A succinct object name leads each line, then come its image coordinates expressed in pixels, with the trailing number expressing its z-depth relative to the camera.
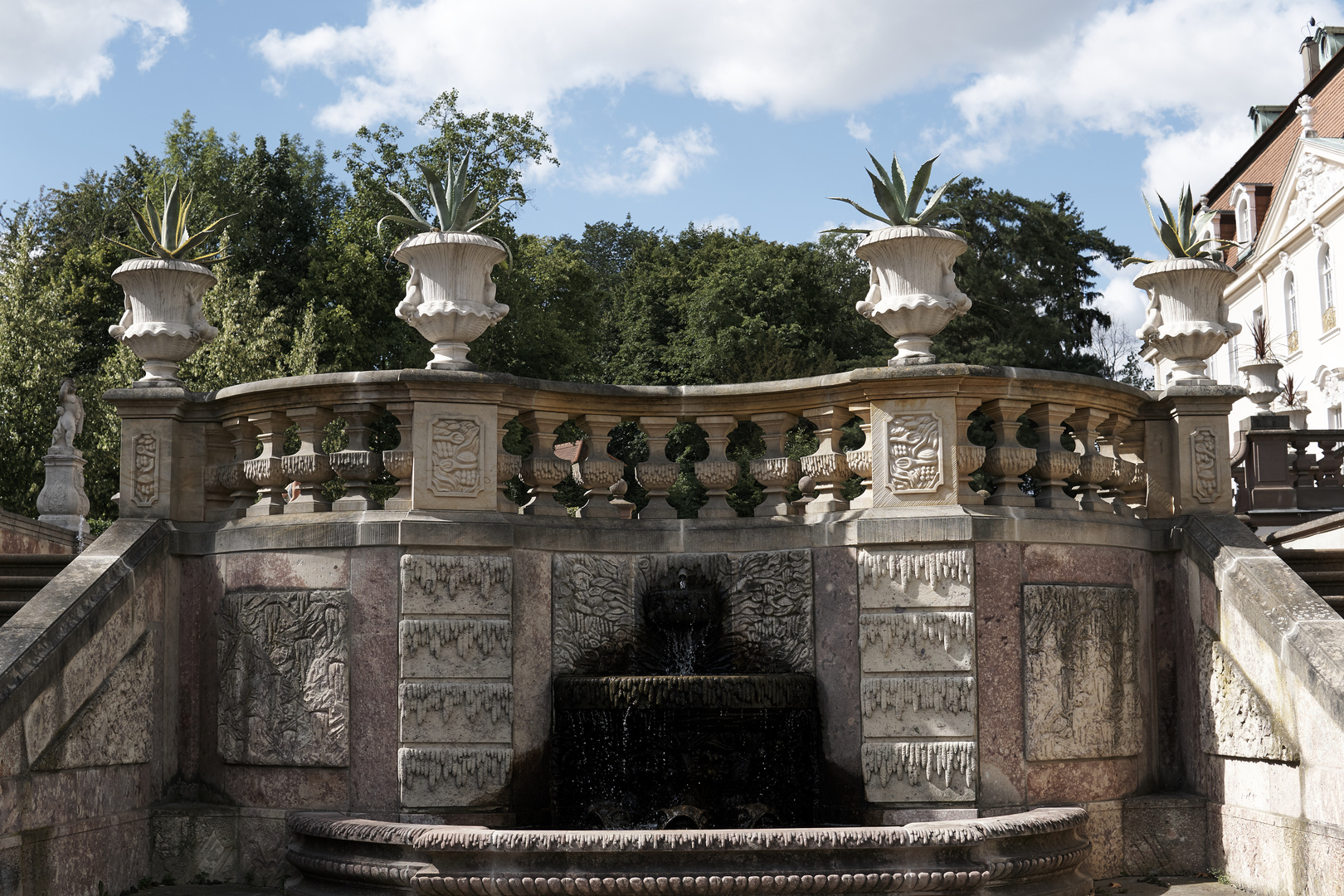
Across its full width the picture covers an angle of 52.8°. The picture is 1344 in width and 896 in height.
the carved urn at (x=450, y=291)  8.57
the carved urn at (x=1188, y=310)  9.34
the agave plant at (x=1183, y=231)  9.48
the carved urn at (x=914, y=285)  8.66
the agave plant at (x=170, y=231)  9.21
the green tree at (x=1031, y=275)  47.59
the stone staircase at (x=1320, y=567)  9.18
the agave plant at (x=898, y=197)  8.83
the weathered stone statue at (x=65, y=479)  21.94
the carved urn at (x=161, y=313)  9.08
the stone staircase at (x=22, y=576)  8.88
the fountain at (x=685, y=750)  8.22
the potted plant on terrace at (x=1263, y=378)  19.47
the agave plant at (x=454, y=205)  8.78
